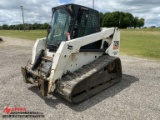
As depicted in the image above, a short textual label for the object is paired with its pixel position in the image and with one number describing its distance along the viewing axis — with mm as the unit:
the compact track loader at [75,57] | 3052
